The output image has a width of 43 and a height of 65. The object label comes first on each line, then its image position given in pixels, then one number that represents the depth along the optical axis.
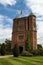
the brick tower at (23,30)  16.83
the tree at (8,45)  18.38
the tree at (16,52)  10.81
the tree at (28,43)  16.20
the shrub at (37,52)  13.59
